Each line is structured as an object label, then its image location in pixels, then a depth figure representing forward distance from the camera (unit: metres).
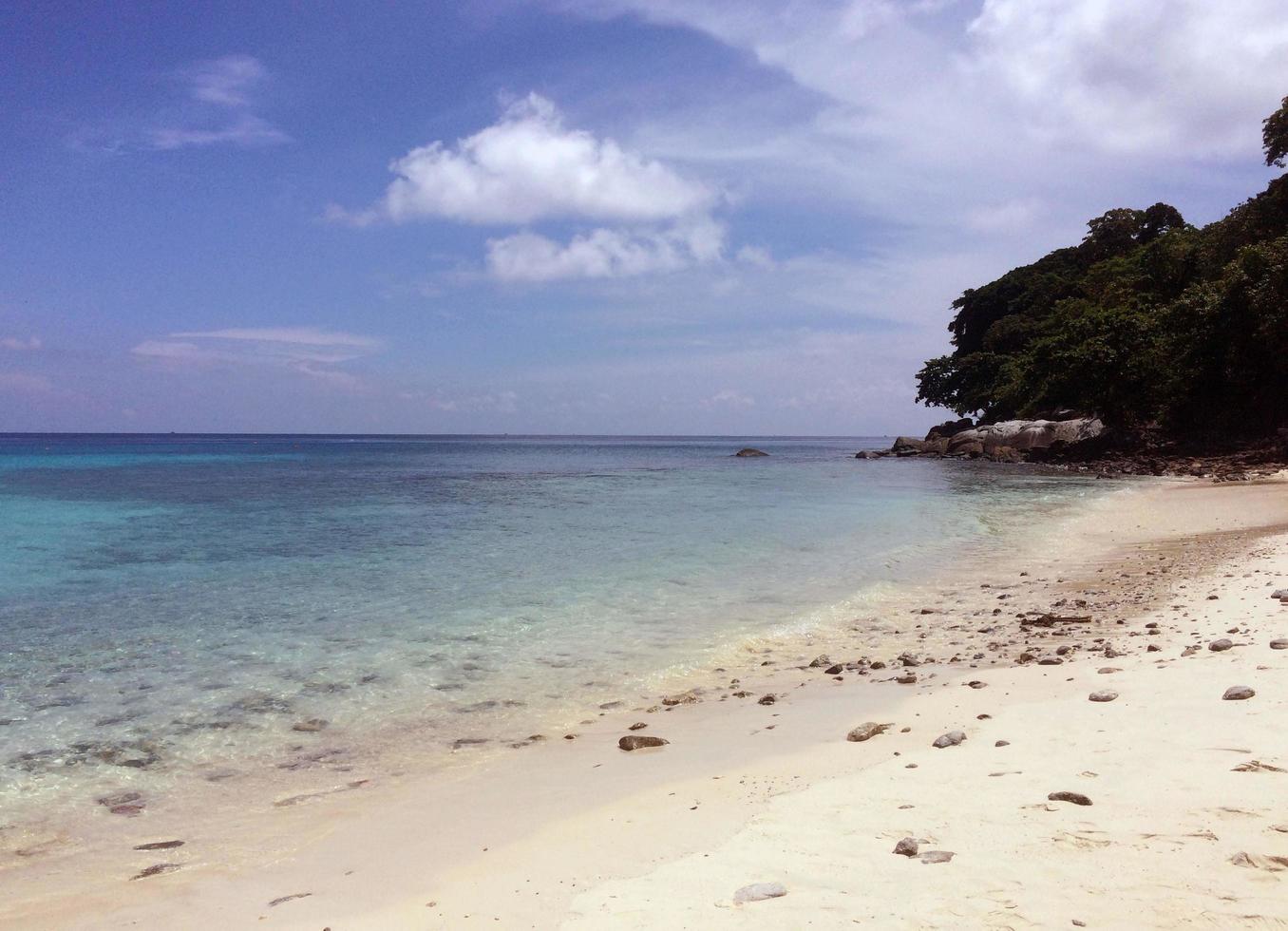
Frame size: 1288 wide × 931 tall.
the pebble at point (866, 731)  5.90
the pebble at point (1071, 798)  4.09
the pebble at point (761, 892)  3.47
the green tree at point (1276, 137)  36.25
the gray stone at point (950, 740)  5.40
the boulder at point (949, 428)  77.50
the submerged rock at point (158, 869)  4.73
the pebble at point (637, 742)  6.44
